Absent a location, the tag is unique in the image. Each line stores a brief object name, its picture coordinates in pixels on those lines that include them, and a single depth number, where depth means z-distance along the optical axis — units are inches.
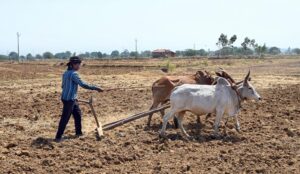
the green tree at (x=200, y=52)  5590.6
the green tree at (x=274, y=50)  6670.3
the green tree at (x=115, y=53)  6589.6
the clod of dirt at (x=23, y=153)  336.8
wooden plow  405.7
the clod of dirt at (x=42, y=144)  360.2
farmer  387.2
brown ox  460.8
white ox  398.0
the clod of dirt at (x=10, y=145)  362.0
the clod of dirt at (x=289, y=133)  399.6
